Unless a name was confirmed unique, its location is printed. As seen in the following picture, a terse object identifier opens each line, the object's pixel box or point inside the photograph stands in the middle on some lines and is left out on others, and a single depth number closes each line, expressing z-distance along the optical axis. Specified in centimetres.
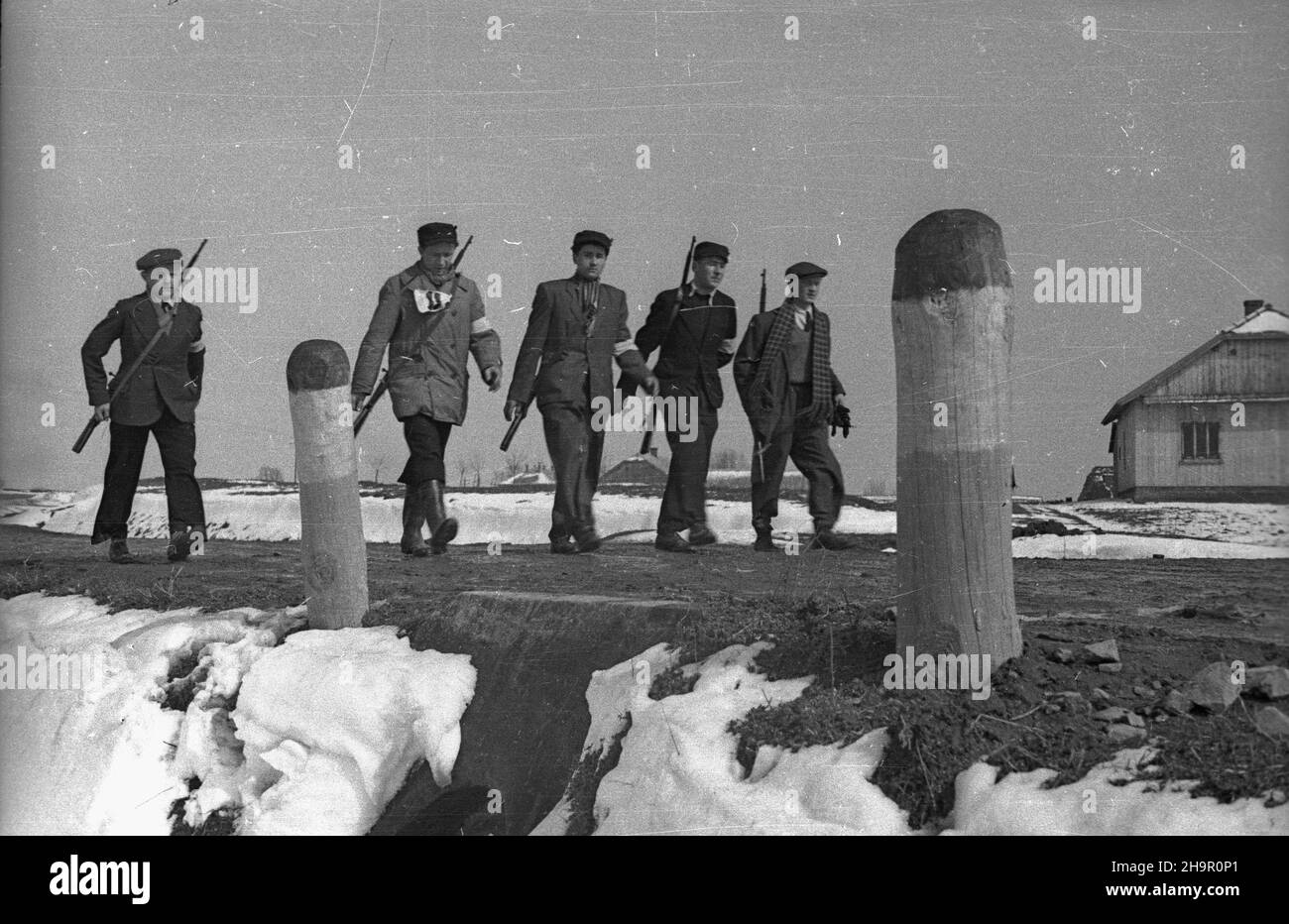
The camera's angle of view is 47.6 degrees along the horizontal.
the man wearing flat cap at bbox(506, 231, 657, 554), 944
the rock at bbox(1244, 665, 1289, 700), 670
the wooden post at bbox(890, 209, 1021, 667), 693
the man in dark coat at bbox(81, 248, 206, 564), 988
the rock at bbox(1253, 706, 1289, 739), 645
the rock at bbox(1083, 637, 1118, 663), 695
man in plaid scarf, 909
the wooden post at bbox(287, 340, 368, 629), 885
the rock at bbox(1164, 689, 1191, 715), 652
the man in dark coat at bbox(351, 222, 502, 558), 954
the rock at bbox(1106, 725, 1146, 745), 631
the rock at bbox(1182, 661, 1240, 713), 657
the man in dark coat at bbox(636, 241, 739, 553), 933
